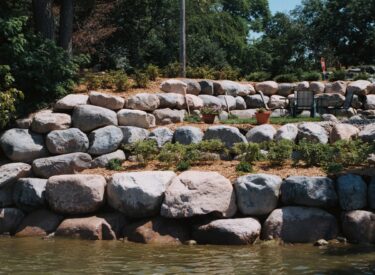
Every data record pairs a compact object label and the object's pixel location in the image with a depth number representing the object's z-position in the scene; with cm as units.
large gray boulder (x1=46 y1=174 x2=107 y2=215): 1027
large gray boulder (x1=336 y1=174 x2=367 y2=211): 948
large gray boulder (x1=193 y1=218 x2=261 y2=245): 919
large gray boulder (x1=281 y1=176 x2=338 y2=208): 957
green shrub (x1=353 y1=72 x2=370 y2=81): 1822
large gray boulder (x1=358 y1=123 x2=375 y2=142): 1174
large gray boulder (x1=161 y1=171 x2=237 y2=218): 959
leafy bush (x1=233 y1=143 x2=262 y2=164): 1104
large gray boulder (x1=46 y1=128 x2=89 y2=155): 1180
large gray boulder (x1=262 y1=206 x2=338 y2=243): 933
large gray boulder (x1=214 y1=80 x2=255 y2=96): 1583
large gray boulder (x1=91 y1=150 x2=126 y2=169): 1171
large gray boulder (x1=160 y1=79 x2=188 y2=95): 1436
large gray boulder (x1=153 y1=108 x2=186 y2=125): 1341
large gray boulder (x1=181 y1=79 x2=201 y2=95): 1507
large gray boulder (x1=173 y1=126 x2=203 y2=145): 1230
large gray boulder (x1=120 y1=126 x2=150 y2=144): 1223
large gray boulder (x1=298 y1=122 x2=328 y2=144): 1212
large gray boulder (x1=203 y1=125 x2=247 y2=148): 1221
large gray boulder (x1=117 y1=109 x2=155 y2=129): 1260
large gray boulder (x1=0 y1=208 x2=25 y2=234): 1068
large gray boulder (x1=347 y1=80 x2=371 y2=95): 1697
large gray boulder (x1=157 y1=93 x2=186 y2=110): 1377
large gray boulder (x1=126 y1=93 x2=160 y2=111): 1302
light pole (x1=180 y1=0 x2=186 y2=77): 1677
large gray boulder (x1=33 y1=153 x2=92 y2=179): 1138
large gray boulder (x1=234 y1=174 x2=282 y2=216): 966
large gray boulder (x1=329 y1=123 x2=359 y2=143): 1209
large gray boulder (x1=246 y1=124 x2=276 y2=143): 1235
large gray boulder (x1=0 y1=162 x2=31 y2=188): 1124
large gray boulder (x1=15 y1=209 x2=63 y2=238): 1033
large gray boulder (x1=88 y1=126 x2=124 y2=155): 1194
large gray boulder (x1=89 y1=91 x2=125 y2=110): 1267
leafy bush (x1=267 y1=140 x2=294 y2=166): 1075
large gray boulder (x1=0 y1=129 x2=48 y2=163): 1172
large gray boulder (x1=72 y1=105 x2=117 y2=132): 1217
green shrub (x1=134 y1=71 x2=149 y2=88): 1426
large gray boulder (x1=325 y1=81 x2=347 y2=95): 1717
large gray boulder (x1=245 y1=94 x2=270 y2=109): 1655
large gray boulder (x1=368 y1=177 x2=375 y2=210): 947
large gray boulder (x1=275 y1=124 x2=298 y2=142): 1218
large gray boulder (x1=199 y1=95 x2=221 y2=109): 1510
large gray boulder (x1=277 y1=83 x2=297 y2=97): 1745
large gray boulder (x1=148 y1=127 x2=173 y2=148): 1238
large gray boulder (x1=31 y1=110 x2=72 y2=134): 1196
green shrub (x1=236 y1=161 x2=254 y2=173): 1049
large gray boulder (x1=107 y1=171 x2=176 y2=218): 987
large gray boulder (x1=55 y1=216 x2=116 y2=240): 984
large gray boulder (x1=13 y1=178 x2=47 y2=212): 1077
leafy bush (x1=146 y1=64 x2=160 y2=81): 1499
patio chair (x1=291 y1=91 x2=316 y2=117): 1511
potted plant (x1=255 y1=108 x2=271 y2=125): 1324
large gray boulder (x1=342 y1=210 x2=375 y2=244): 912
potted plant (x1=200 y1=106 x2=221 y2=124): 1337
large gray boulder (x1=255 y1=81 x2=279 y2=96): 1702
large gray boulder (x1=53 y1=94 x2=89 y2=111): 1244
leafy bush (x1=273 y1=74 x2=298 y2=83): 1827
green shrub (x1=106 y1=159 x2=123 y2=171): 1128
